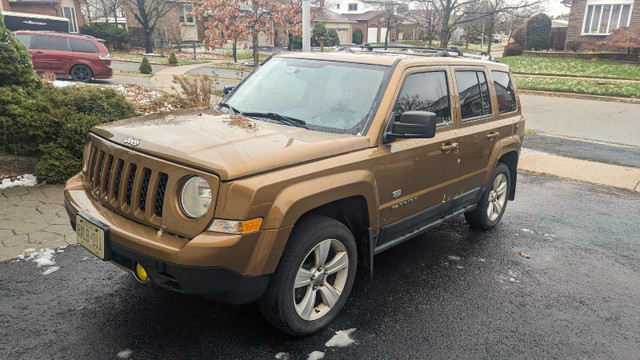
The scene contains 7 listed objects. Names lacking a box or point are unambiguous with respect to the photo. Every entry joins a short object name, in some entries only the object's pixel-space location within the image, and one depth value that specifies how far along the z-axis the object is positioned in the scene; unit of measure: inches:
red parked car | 619.2
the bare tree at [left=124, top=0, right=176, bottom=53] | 1450.5
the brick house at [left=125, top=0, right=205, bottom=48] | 1687.3
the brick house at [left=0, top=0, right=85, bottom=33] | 1390.1
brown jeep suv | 105.0
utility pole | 381.7
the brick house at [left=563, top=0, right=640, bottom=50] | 1291.8
